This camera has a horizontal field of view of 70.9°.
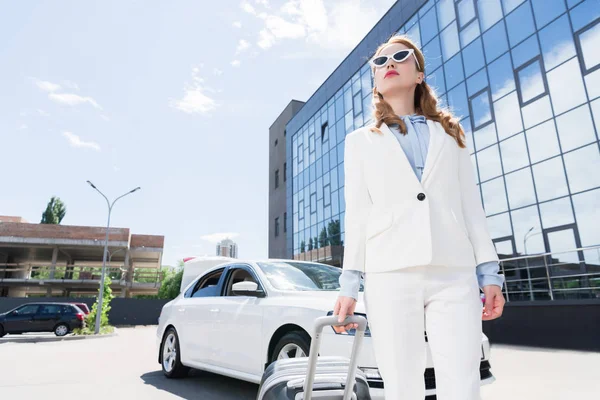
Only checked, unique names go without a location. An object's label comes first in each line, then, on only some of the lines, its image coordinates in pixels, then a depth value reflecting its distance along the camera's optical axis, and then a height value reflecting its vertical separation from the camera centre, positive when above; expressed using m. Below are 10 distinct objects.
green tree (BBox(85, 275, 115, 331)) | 19.64 -0.21
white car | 3.80 -0.17
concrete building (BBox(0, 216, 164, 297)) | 32.81 +4.94
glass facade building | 13.24 +6.93
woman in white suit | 1.64 +0.25
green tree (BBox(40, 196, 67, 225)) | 56.22 +12.74
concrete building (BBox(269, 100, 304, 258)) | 36.38 +10.95
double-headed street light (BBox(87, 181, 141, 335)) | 18.94 +0.19
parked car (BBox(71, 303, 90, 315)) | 20.47 +0.03
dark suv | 18.81 -0.44
